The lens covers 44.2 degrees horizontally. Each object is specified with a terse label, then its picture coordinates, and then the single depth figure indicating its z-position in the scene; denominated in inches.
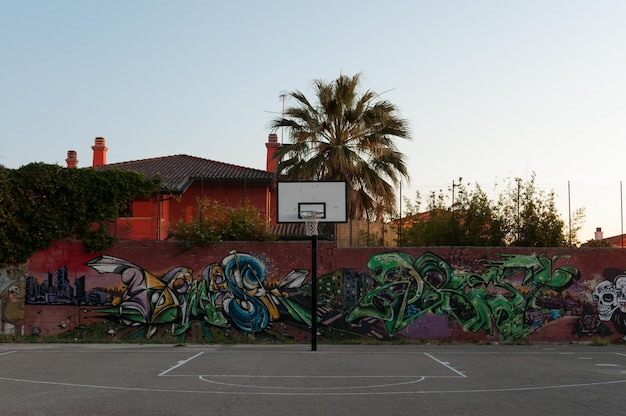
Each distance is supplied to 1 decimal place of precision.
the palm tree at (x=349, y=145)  1107.9
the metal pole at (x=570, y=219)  969.7
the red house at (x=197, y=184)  1184.3
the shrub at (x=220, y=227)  916.0
